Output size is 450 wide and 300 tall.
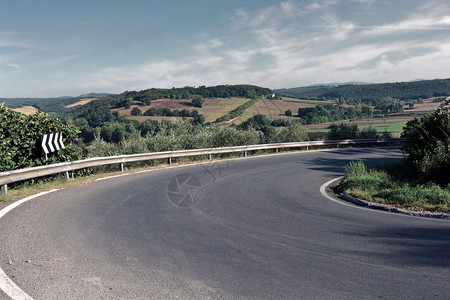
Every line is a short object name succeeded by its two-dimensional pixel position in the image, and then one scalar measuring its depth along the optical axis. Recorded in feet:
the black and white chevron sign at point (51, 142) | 36.94
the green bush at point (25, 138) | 34.99
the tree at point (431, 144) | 33.24
